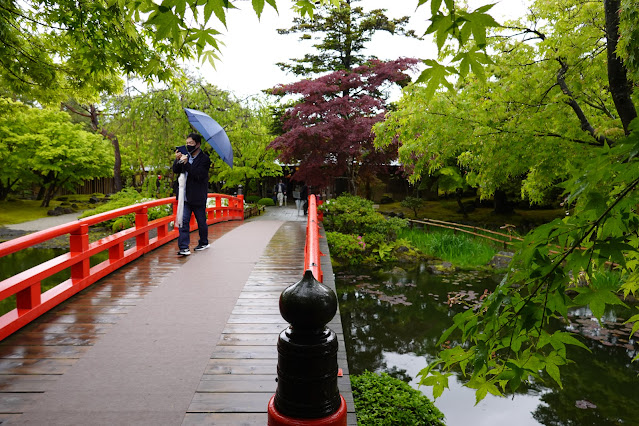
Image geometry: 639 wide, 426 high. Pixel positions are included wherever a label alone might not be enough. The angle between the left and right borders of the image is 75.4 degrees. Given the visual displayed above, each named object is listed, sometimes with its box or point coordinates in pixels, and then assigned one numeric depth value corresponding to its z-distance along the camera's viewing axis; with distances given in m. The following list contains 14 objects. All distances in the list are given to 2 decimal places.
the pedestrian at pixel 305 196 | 19.10
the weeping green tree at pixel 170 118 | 15.18
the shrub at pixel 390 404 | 4.42
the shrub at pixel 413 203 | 19.30
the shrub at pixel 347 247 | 12.05
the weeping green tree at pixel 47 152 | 20.65
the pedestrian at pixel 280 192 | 27.28
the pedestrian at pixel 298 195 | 19.99
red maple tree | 13.54
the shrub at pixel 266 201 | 28.36
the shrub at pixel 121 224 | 13.93
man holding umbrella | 6.57
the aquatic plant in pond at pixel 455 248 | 12.19
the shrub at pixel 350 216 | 13.16
